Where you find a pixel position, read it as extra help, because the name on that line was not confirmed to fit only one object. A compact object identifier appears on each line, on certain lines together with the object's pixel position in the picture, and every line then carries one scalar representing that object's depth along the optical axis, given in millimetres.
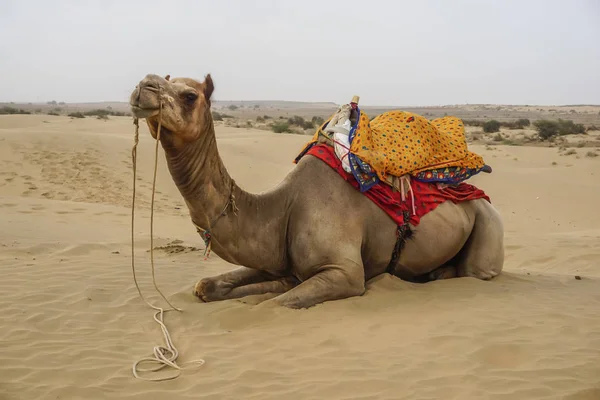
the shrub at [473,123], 44500
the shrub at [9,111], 40281
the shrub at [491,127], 37025
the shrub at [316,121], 42725
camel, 4609
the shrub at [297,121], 39516
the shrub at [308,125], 37281
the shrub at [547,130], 31609
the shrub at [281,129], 32875
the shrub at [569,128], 33219
